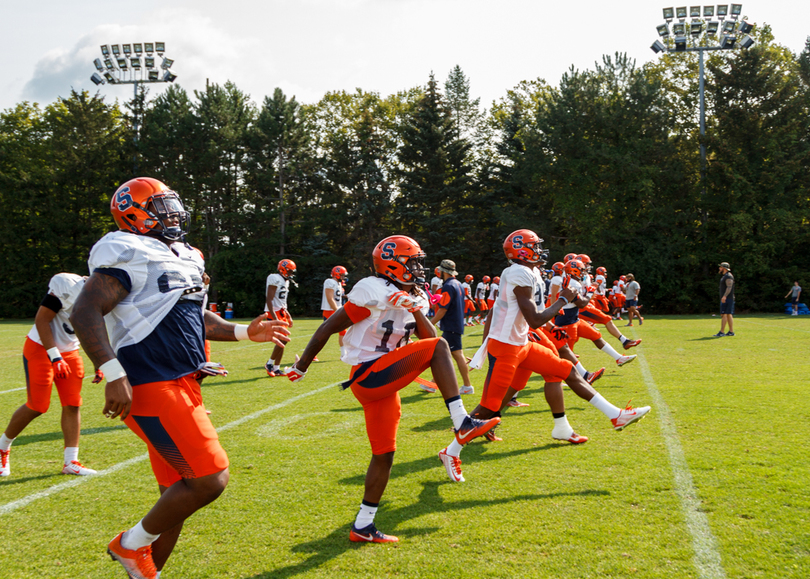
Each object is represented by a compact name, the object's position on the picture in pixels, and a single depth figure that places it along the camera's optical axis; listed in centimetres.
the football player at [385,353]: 387
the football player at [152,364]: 269
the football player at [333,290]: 1340
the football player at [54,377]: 529
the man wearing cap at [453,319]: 934
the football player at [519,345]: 546
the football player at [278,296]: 1141
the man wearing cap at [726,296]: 1731
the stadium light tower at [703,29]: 3362
